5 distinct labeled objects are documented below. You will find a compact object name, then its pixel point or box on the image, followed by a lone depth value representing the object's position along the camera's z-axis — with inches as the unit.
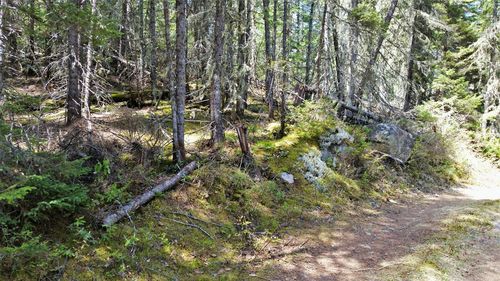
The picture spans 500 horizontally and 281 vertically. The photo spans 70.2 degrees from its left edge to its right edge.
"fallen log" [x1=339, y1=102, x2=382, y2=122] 540.5
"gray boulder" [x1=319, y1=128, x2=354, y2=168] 442.9
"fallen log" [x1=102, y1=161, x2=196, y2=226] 224.1
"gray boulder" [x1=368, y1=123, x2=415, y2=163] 517.8
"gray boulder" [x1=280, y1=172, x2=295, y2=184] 370.6
